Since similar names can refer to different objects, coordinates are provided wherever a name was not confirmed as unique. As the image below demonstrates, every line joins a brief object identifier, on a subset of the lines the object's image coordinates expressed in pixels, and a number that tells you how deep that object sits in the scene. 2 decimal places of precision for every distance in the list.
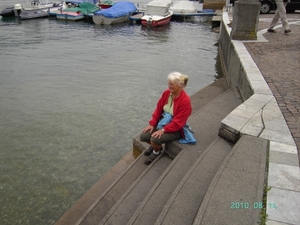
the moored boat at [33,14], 30.08
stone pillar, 9.82
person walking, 10.80
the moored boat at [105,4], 36.53
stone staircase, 3.09
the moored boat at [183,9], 32.00
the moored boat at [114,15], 27.73
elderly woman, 4.35
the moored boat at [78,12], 30.11
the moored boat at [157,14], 26.36
